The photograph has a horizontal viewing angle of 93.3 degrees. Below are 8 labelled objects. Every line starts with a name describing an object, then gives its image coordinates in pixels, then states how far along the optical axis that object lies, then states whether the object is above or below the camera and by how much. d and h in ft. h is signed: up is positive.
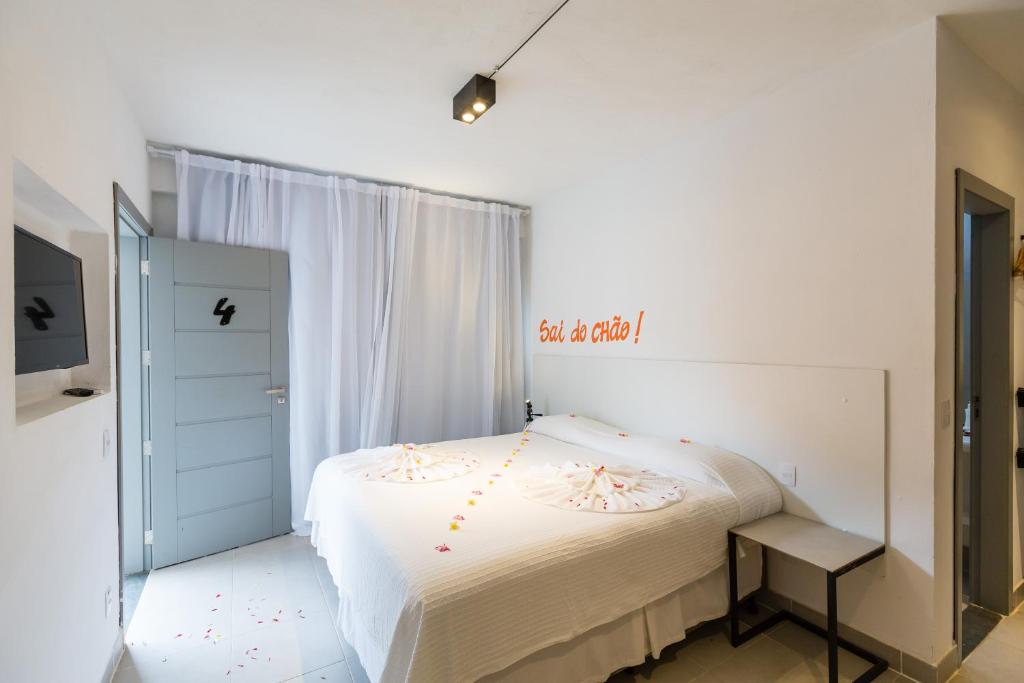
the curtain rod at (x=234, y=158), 9.90 +3.96
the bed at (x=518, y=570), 4.96 -2.78
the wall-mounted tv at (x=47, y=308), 4.18 +0.31
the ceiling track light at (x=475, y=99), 7.39 +3.74
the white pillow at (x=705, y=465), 7.50 -2.22
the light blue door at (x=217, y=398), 9.77 -1.28
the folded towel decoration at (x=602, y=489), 6.92 -2.38
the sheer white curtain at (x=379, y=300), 11.01 +0.96
